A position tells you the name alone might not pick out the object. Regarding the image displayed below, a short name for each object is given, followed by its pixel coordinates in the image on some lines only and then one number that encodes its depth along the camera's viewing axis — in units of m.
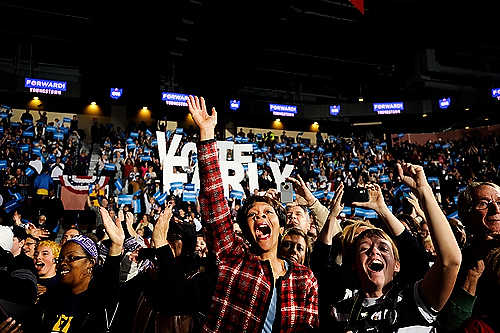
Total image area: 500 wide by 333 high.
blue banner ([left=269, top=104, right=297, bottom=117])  24.47
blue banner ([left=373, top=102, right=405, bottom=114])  25.61
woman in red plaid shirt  1.84
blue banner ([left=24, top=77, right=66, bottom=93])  18.80
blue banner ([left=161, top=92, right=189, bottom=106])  21.03
